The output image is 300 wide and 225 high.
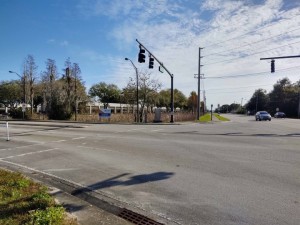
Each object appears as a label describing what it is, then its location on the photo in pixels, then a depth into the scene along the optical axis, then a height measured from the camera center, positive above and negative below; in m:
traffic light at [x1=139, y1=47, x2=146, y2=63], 17.67 +4.22
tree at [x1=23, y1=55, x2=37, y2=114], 39.23 +6.34
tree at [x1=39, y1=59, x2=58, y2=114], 41.52 +5.85
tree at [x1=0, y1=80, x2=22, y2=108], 64.34 +5.06
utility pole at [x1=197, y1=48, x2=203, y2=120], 32.58 +5.23
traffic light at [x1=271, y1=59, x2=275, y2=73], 18.91 +3.69
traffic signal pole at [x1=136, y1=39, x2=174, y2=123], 19.63 +3.81
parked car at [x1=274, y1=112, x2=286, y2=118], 50.87 -1.19
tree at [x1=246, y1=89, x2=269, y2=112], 89.83 +3.55
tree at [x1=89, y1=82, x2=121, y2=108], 77.51 +5.94
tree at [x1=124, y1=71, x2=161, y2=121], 30.37 +2.48
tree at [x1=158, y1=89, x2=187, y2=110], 72.33 +3.77
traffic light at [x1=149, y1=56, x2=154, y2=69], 19.41 +4.11
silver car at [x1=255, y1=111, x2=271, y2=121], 34.36 -0.95
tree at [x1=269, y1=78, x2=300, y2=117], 62.19 +3.92
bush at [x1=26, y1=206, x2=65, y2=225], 3.22 -1.55
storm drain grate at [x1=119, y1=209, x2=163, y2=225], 3.74 -1.84
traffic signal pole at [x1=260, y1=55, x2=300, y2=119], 16.94 +3.98
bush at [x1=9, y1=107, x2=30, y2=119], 35.40 -0.37
